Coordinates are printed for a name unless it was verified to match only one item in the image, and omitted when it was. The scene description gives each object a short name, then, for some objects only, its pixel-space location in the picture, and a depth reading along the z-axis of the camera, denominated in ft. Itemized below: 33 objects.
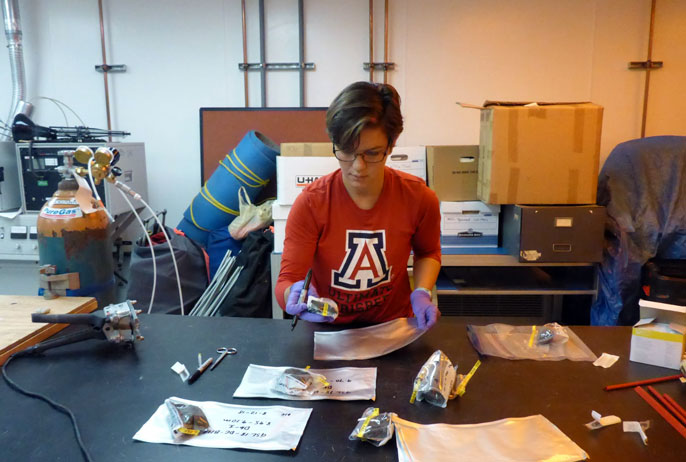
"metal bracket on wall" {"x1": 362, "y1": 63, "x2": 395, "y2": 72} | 9.48
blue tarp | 7.38
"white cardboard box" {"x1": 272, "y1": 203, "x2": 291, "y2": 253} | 7.71
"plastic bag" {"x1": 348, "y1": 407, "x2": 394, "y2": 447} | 2.66
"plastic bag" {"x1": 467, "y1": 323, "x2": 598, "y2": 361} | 3.67
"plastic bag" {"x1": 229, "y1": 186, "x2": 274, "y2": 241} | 8.35
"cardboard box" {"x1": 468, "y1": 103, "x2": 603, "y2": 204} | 7.18
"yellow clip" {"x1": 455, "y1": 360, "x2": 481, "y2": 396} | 3.16
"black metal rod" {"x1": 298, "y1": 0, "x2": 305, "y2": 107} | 9.43
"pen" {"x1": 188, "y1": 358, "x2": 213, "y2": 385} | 3.33
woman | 3.98
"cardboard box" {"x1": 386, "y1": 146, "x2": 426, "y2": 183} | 8.11
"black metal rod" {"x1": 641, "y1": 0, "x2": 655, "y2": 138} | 8.99
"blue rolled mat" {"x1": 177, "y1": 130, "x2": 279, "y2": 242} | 8.37
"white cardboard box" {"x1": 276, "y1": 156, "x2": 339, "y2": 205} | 7.75
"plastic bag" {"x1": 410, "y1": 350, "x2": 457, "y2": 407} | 3.02
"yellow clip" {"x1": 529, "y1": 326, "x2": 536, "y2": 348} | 3.84
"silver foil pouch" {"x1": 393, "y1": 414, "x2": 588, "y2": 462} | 2.54
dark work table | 2.62
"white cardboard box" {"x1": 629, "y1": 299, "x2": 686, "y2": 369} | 3.45
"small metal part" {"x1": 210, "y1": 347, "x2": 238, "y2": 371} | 3.63
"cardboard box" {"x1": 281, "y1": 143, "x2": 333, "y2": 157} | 8.02
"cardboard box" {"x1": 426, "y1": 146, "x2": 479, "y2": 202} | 8.04
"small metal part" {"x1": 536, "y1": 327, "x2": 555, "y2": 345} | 3.82
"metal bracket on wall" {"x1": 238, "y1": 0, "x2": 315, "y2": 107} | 9.52
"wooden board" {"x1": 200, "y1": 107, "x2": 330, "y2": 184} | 9.54
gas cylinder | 4.33
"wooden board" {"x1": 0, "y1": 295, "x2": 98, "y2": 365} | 3.70
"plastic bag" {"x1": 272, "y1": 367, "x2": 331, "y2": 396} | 3.16
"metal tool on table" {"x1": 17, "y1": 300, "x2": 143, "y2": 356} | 3.81
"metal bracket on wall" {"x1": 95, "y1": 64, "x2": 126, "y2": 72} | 9.89
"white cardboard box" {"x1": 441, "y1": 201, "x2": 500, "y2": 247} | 7.98
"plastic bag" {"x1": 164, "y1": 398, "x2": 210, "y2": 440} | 2.74
